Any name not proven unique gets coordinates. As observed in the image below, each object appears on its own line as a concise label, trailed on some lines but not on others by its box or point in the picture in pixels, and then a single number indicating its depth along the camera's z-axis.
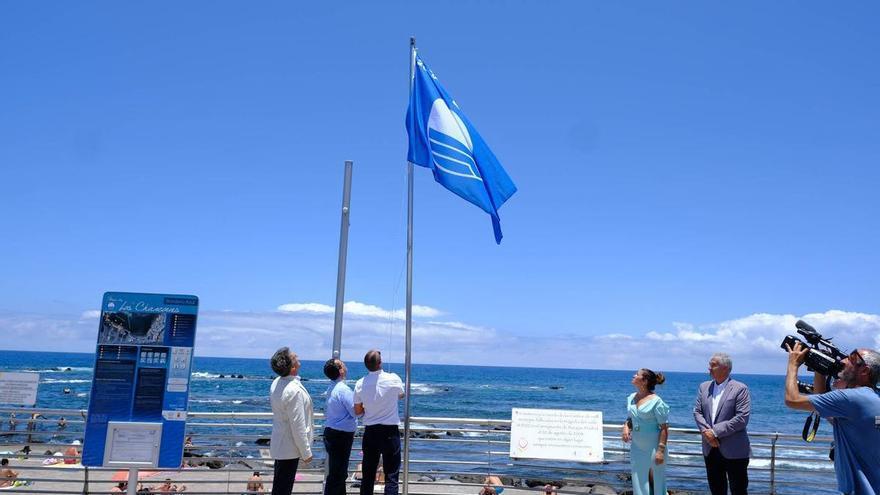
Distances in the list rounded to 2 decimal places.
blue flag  6.79
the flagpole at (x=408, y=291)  6.13
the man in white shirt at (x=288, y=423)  5.35
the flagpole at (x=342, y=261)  6.40
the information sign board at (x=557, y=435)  7.01
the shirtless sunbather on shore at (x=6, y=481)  8.17
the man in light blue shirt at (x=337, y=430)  6.01
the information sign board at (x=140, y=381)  5.54
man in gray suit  5.87
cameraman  3.48
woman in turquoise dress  5.93
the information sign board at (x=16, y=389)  6.55
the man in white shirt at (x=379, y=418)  6.00
